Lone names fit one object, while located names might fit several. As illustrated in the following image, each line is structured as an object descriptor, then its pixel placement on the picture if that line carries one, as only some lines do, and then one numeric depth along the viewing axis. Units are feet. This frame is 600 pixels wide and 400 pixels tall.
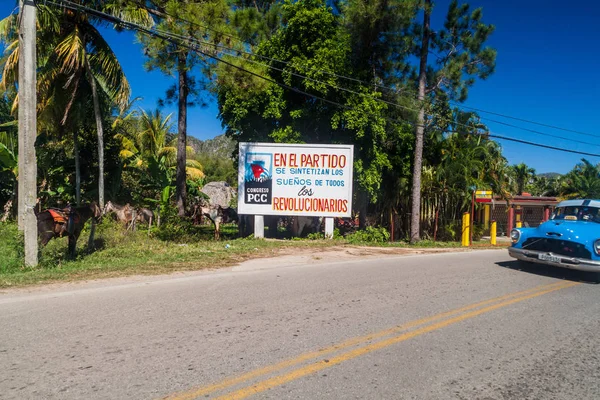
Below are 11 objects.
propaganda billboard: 53.98
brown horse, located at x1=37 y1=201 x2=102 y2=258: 34.30
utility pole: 29.32
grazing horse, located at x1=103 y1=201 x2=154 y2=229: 58.15
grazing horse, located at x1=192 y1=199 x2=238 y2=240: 57.78
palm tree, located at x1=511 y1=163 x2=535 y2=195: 138.21
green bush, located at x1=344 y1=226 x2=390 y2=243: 56.75
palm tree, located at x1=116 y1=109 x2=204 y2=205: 90.68
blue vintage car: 27.91
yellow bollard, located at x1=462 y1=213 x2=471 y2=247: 60.85
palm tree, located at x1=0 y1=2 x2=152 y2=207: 46.29
